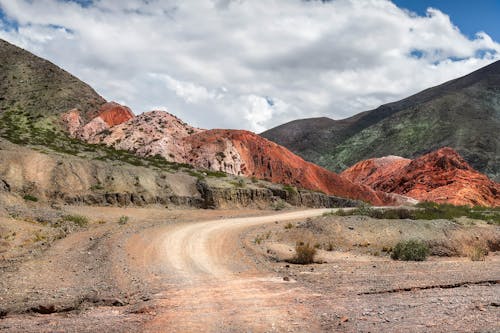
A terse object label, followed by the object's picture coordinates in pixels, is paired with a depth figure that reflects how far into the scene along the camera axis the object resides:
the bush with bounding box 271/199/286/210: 41.06
